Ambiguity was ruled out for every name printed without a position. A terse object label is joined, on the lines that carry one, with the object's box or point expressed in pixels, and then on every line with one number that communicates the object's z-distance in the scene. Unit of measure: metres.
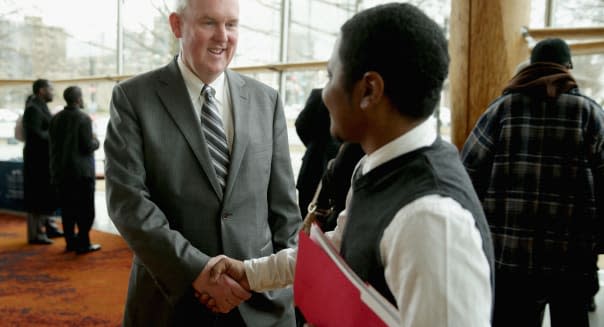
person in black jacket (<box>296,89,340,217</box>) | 3.04
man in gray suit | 1.36
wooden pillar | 2.95
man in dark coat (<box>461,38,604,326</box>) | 2.12
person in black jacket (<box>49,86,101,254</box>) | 5.00
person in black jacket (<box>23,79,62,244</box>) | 5.54
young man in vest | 0.66
